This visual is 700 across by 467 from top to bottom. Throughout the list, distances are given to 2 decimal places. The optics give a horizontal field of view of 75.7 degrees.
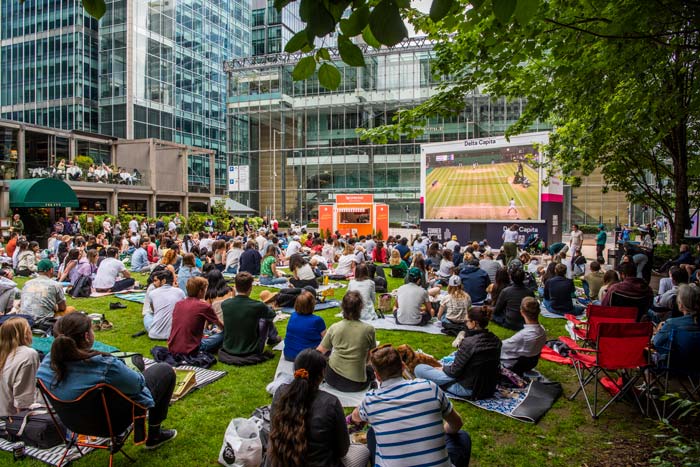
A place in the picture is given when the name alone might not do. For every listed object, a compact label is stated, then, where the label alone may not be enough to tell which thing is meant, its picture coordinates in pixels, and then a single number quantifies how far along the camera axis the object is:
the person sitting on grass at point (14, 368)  4.06
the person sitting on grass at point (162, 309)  7.33
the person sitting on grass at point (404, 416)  2.94
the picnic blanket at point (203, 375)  5.70
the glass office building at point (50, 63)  43.84
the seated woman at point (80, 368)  3.47
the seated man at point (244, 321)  6.34
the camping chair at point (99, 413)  3.48
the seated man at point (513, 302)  8.14
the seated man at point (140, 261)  14.72
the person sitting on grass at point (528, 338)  5.78
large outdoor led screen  24.39
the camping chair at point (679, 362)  5.23
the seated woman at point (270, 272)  12.86
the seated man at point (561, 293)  9.75
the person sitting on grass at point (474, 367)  5.12
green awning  22.62
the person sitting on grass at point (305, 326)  5.80
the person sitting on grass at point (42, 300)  6.83
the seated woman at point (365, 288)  8.66
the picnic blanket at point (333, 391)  5.13
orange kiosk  26.05
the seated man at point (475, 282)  10.20
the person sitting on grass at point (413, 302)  8.66
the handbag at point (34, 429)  4.11
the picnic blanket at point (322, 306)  9.90
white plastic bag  3.70
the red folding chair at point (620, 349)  5.04
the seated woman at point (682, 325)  5.28
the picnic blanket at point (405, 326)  8.52
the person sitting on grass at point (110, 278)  11.54
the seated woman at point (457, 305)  8.27
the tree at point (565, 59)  2.16
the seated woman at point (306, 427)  2.82
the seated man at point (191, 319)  6.19
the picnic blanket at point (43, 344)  5.18
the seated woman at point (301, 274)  11.05
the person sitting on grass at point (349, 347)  5.24
